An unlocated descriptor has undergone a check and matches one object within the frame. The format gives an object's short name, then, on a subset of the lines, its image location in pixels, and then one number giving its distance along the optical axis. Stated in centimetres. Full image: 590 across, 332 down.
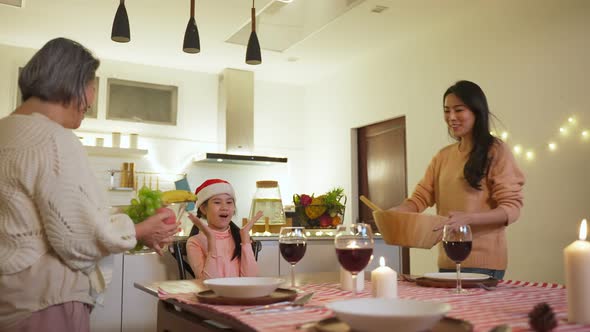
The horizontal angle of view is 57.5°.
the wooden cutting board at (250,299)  111
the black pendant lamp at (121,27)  272
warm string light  349
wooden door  534
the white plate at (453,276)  146
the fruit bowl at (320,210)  300
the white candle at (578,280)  92
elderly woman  115
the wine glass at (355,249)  118
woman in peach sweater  177
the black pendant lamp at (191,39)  280
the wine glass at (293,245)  143
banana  145
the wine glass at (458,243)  130
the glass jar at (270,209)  295
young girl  212
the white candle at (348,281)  137
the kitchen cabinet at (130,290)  225
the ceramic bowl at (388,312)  74
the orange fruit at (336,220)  302
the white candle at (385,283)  121
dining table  93
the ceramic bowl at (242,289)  114
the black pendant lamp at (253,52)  301
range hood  598
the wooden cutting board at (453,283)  137
